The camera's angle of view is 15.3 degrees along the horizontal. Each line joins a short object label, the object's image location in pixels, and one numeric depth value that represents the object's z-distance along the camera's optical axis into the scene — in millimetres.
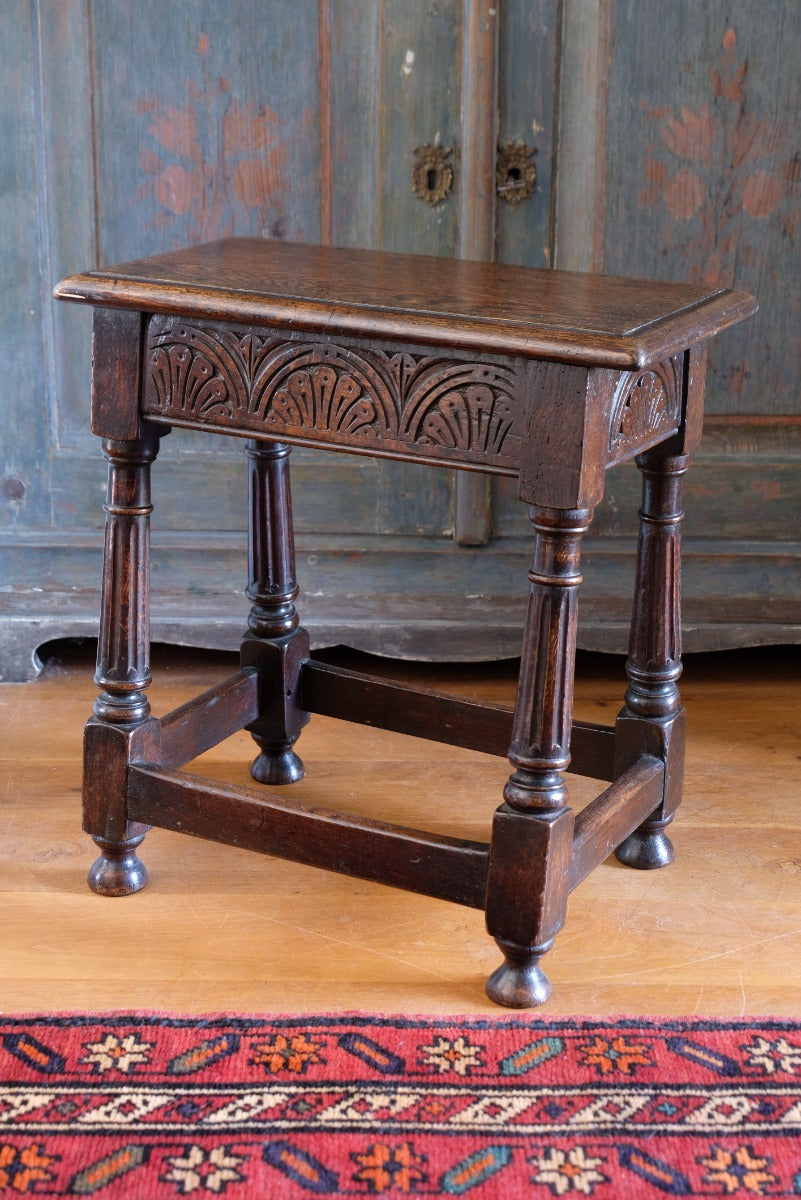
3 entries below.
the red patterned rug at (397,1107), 2026
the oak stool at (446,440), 2130
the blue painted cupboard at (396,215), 2680
